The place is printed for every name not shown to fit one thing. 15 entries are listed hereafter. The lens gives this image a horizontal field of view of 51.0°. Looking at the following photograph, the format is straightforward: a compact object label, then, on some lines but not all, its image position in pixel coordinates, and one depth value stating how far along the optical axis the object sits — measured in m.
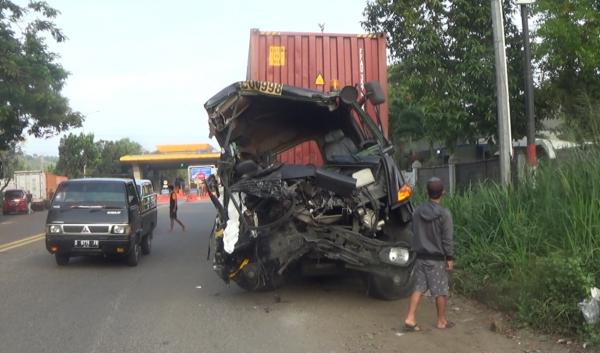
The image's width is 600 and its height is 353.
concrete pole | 10.16
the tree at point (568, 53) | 11.01
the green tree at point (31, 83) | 22.67
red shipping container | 11.40
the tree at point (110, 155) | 76.44
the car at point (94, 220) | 11.02
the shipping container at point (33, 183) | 44.59
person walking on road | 19.61
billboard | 51.28
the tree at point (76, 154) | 66.44
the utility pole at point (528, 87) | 9.85
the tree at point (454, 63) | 12.84
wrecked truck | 7.35
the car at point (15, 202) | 36.53
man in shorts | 6.46
